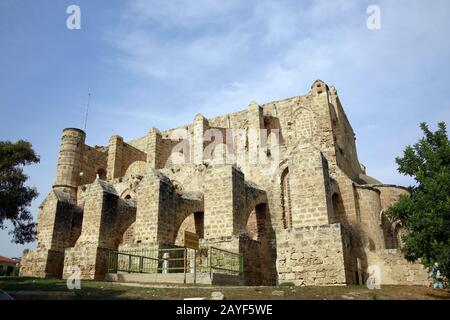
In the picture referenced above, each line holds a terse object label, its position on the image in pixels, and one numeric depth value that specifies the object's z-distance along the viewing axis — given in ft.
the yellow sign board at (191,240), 32.59
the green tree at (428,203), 31.48
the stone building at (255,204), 35.12
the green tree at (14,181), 57.62
